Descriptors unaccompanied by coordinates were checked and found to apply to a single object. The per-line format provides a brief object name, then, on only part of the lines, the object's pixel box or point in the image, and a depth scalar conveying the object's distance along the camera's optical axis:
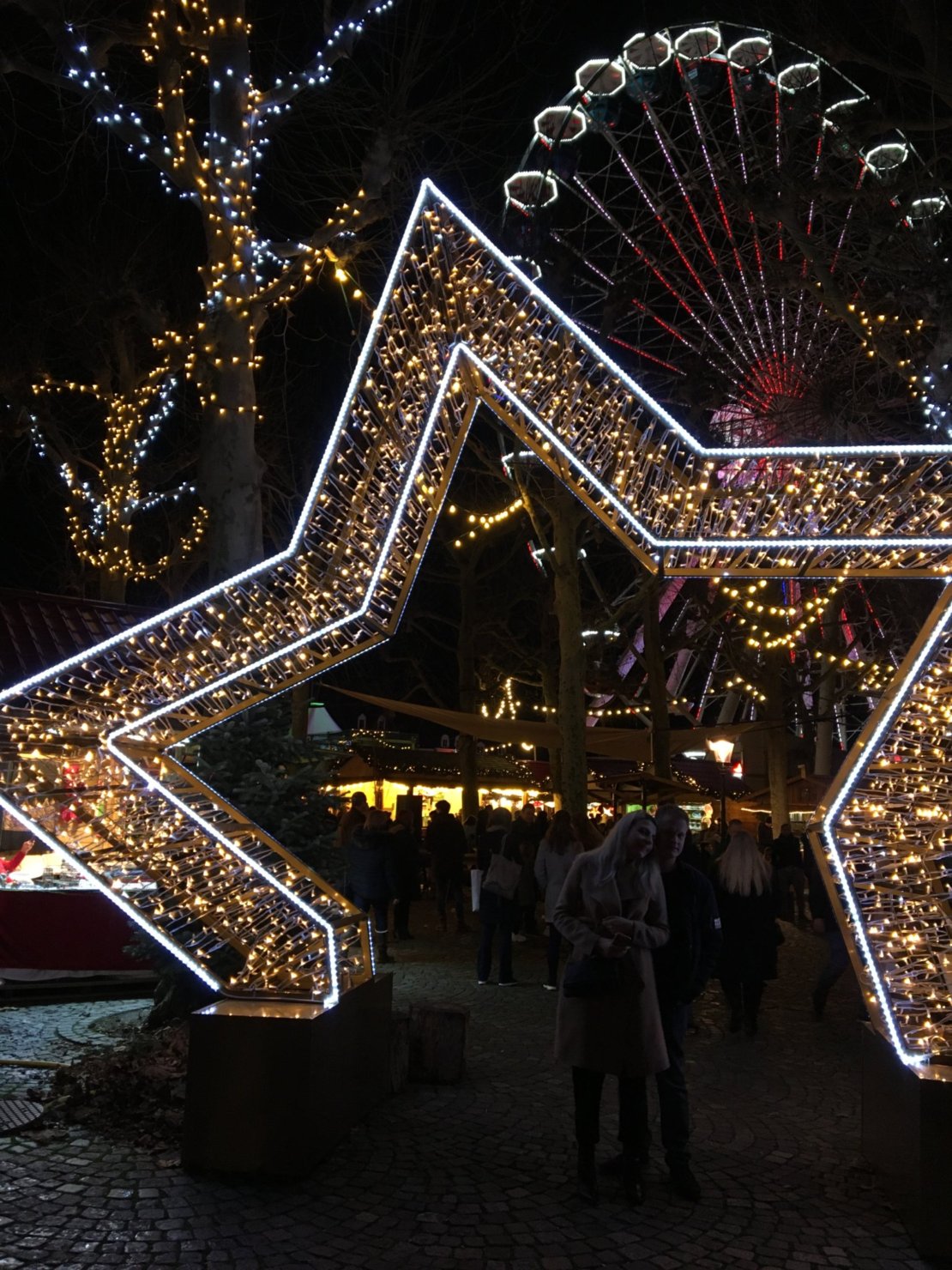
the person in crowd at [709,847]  11.12
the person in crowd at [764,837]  15.00
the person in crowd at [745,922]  8.40
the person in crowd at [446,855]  14.57
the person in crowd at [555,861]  9.84
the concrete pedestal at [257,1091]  4.87
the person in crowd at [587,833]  10.24
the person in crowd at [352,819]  12.87
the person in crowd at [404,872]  12.66
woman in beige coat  4.72
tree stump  6.63
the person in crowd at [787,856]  13.64
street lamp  22.98
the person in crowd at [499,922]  10.30
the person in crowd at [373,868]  11.62
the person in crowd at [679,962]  4.94
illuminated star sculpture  4.80
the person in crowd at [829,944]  8.68
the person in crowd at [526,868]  11.55
